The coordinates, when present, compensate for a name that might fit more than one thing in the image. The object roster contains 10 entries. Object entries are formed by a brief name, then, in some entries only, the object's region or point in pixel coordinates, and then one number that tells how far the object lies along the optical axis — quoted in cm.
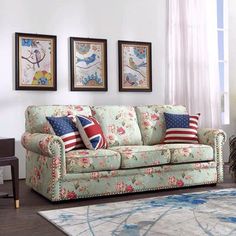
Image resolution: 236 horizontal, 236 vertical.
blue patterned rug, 266
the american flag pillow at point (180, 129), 441
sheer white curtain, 549
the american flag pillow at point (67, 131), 373
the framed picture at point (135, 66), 522
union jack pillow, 382
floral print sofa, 351
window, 612
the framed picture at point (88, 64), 496
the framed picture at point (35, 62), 469
